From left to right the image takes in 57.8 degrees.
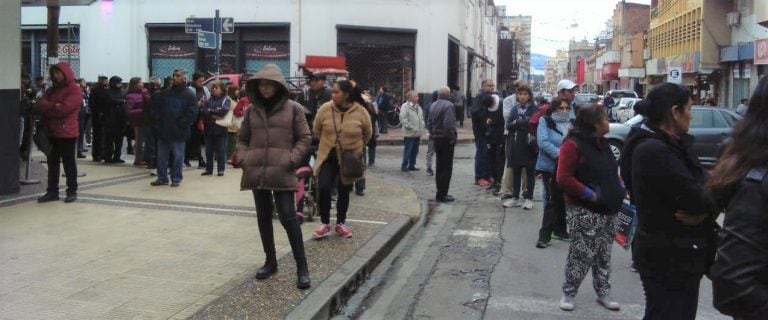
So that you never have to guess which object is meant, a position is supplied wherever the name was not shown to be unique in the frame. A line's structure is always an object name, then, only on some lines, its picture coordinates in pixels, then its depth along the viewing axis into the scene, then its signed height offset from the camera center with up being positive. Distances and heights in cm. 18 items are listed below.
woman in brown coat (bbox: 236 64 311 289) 544 -28
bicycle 2514 -7
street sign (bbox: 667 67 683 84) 2719 +183
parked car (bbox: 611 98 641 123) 3059 +43
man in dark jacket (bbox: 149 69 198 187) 1034 -15
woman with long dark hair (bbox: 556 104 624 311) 533 -60
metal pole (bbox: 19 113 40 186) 974 -53
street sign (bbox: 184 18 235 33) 1423 +188
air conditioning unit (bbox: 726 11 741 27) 3219 +478
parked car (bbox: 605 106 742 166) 1501 -15
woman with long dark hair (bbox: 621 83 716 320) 328 -44
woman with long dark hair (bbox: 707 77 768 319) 224 -33
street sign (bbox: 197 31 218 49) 1359 +149
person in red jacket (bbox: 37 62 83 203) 854 -12
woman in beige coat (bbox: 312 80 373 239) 702 -21
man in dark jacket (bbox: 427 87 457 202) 1048 -38
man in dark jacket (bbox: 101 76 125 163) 1297 -16
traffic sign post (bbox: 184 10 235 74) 1352 +176
